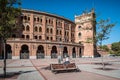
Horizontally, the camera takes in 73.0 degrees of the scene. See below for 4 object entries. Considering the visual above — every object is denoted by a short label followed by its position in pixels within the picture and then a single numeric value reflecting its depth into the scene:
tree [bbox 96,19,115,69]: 10.70
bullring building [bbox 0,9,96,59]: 24.10
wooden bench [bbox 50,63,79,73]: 8.11
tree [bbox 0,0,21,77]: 6.77
